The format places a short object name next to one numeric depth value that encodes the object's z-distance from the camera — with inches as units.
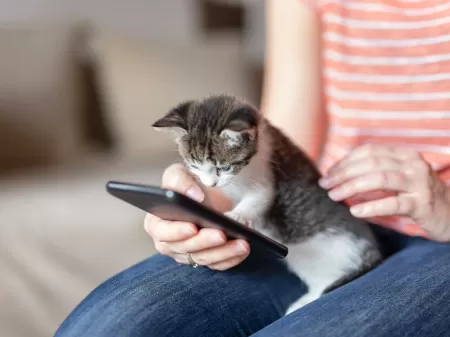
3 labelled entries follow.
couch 49.7
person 25.7
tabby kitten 32.2
